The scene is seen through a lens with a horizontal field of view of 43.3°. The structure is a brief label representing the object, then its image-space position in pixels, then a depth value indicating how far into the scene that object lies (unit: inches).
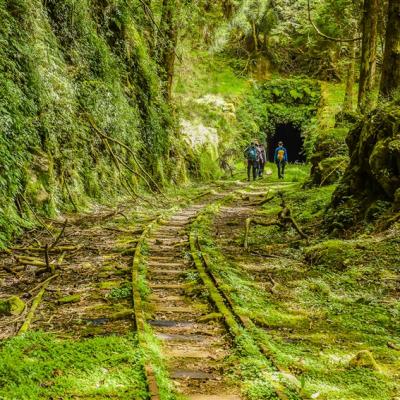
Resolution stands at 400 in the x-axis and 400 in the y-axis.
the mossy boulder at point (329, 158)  674.8
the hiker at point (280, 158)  1023.9
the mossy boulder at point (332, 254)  334.6
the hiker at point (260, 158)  1083.9
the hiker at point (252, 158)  1056.8
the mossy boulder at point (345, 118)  778.2
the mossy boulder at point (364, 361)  189.0
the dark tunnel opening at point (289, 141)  1660.9
